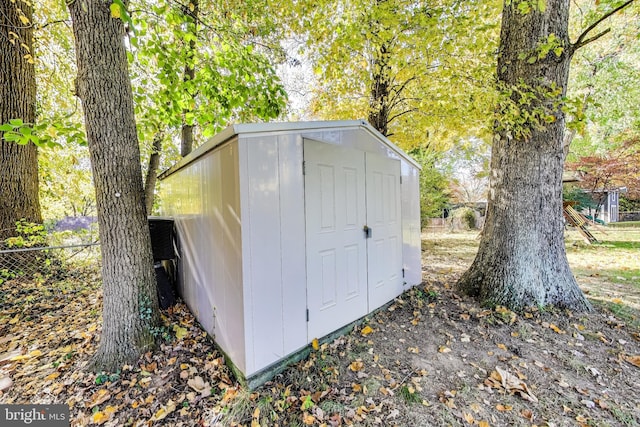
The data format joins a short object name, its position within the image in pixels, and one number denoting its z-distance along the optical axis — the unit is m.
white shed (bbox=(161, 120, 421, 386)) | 2.23
